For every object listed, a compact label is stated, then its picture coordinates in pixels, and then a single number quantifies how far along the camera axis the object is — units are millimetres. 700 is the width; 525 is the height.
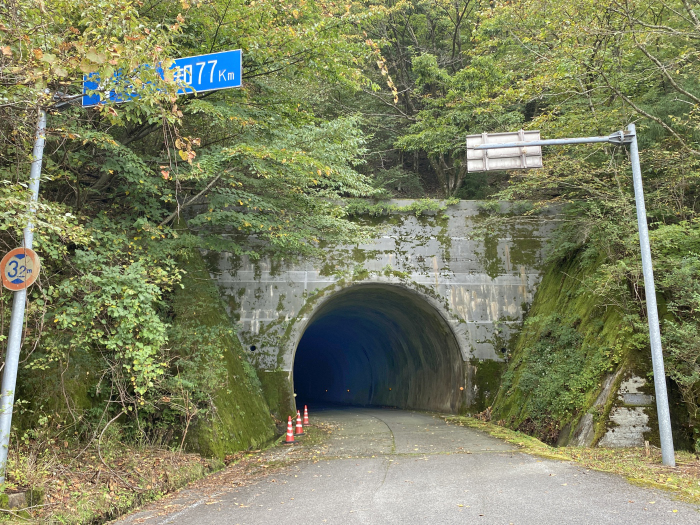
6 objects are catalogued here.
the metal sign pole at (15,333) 4934
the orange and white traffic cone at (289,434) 11242
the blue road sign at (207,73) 5398
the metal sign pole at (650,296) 6887
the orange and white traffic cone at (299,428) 12266
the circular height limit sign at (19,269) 5035
